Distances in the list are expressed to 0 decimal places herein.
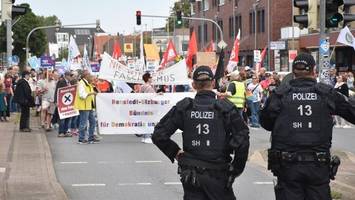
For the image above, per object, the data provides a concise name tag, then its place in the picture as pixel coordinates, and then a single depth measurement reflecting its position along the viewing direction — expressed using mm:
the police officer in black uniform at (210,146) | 6020
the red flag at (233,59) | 25641
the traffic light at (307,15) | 12227
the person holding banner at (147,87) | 16547
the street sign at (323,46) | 12550
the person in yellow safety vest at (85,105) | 16500
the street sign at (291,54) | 36562
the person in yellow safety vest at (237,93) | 18188
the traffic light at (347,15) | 12655
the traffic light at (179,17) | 43975
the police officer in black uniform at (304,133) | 6145
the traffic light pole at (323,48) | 11937
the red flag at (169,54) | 25138
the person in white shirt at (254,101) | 22069
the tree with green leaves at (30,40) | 83312
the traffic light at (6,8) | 15595
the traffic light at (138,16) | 44250
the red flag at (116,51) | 28461
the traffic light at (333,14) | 12164
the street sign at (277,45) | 44750
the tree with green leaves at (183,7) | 121750
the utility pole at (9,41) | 24209
